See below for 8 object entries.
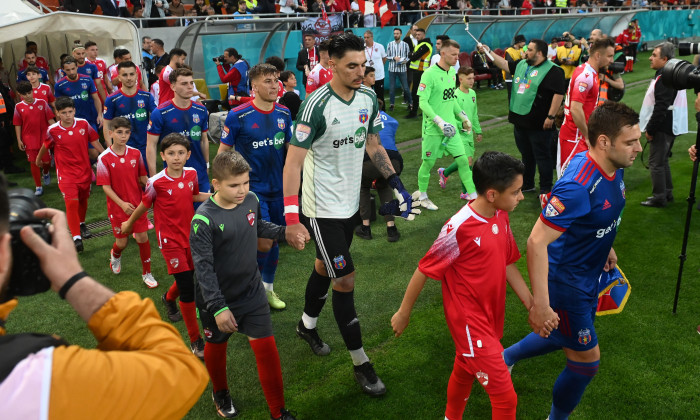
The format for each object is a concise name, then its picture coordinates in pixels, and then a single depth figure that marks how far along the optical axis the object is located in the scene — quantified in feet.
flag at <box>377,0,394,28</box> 66.03
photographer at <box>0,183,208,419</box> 4.74
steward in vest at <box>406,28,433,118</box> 53.93
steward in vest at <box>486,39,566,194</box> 27.91
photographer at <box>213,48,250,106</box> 40.70
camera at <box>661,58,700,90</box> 15.96
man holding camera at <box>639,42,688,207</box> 26.78
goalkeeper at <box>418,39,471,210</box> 27.99
